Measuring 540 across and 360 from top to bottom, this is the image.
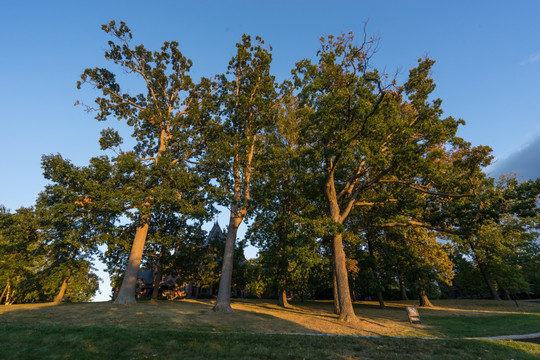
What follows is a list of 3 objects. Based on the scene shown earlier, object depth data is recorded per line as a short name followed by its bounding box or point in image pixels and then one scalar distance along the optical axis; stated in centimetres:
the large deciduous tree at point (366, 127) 1567
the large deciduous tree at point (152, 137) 1961
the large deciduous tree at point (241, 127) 2091
